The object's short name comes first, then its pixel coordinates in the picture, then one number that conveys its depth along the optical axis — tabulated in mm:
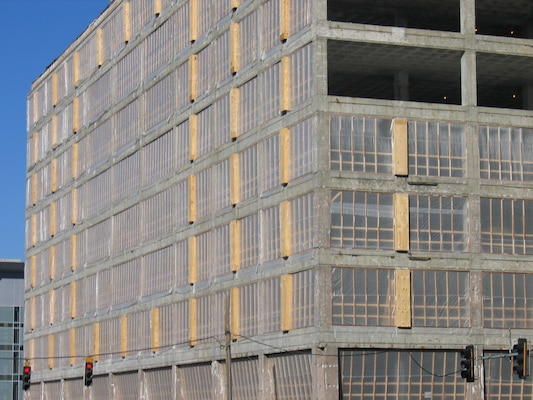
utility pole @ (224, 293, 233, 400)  55156
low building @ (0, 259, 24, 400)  146875
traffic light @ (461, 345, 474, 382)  47656
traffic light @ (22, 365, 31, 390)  71438
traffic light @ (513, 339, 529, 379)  45656
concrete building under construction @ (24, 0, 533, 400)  61969
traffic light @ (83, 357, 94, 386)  69300
